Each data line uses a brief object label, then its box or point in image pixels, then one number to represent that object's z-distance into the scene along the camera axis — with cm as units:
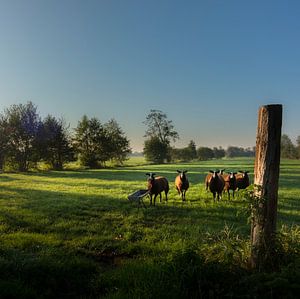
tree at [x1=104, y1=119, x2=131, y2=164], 7062
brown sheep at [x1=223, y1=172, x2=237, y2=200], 1824
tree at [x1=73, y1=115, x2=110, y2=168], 6338
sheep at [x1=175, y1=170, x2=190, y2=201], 1695
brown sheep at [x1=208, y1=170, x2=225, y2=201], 1659
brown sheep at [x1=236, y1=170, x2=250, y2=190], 1948
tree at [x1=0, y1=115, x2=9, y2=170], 4844
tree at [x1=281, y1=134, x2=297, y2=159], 10762
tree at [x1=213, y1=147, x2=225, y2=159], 13875
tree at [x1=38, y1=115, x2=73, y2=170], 5316
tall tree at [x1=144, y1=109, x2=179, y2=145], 8969
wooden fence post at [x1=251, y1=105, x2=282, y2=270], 521
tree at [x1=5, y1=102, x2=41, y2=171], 4941
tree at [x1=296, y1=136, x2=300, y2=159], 10322
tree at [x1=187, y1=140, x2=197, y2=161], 10844
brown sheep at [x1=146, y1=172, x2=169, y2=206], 1524
